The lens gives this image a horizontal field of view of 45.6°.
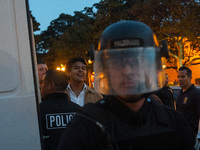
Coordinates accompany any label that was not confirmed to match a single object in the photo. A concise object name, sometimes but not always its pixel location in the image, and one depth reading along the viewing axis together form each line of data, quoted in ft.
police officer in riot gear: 3.93
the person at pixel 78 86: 11.49
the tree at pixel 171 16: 45.55
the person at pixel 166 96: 15.35
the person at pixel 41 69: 14.09
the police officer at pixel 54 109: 8.01
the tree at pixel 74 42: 68.90
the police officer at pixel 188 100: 13.35
